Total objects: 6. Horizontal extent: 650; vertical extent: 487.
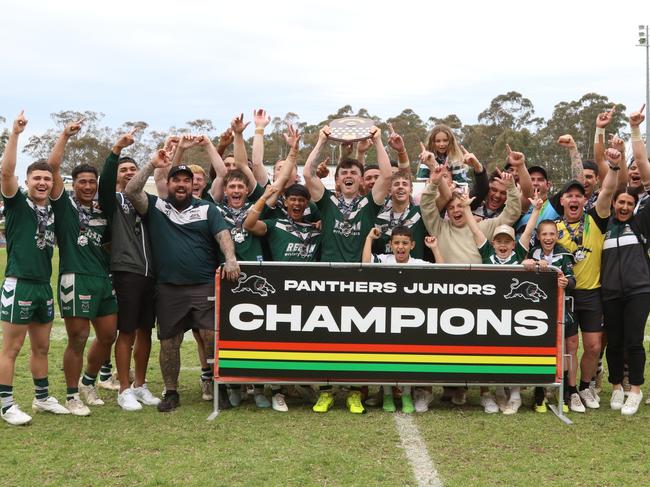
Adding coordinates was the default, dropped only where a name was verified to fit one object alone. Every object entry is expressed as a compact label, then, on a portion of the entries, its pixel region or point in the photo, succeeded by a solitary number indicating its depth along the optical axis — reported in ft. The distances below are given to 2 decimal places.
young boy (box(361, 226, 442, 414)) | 19.52
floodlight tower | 124.57
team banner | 19.04
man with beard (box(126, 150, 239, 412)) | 19.58
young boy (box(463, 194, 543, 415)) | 19.67
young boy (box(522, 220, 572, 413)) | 19.51
